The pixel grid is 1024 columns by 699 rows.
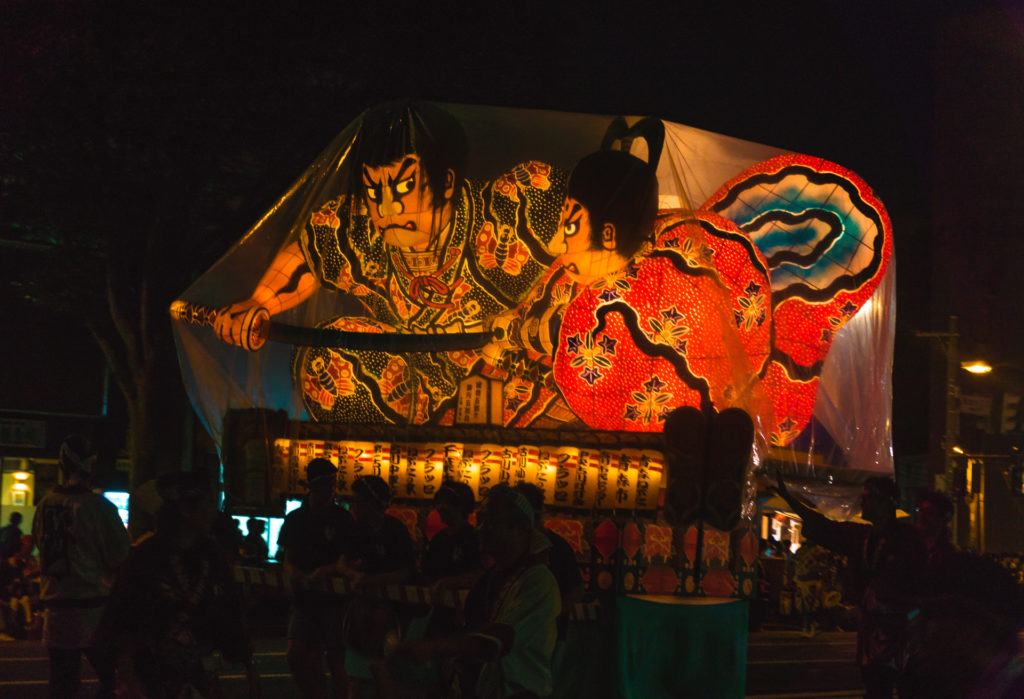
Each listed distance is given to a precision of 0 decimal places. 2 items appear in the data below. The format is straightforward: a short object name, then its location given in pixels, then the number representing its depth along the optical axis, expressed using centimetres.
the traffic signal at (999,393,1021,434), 2842
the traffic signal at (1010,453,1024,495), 2850
